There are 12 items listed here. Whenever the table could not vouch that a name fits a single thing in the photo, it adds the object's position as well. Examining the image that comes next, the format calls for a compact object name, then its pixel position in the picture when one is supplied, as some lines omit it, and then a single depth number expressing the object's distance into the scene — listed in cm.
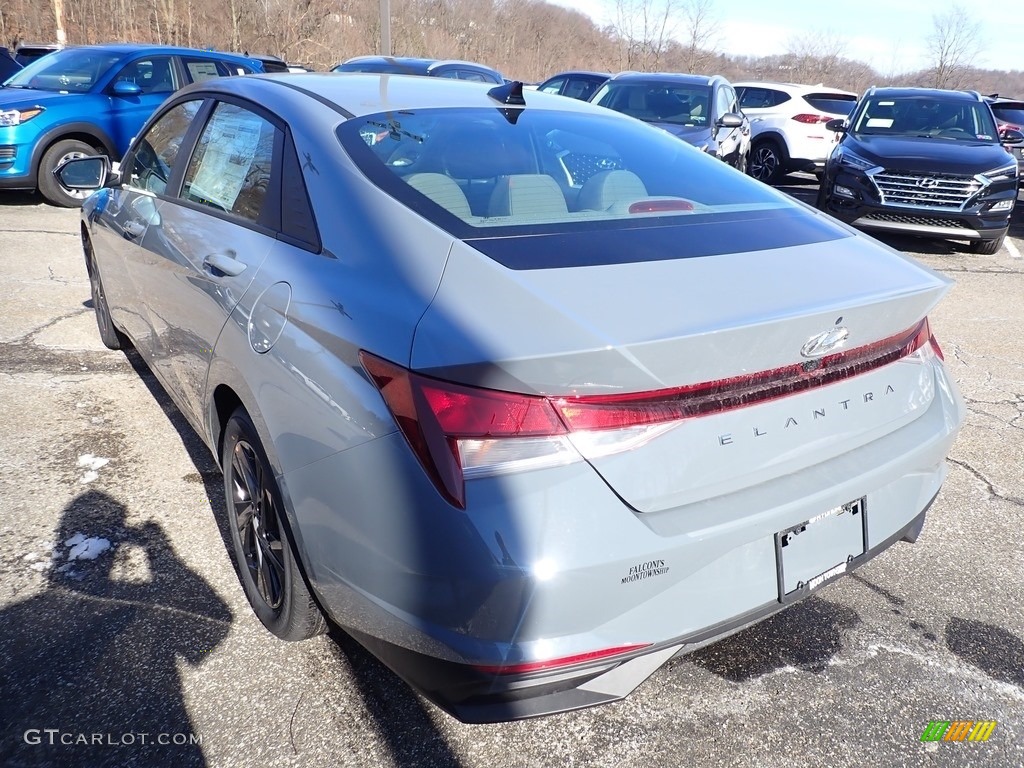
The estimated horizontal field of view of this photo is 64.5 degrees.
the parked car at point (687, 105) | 905
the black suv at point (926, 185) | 799
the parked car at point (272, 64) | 1201
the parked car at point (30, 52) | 1520
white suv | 1341
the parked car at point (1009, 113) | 1265
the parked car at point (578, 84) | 1334
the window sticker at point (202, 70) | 995
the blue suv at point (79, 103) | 853
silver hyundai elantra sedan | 156
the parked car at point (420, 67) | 1185
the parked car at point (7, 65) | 1249
